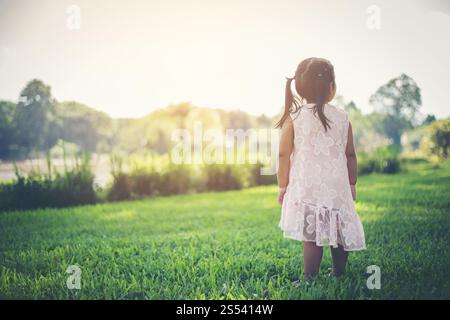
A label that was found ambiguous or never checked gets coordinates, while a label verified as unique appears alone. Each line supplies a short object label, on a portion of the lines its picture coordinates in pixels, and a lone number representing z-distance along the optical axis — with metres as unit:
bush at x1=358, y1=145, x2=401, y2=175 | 10.41
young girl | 2.39
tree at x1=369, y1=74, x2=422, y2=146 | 6.97
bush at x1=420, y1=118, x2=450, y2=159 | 6.37
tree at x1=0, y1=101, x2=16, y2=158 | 6.16
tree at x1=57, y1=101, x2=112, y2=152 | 7.48
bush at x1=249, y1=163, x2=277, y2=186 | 9.10
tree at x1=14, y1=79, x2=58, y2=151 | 6.38
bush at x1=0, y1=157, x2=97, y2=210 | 6.04
